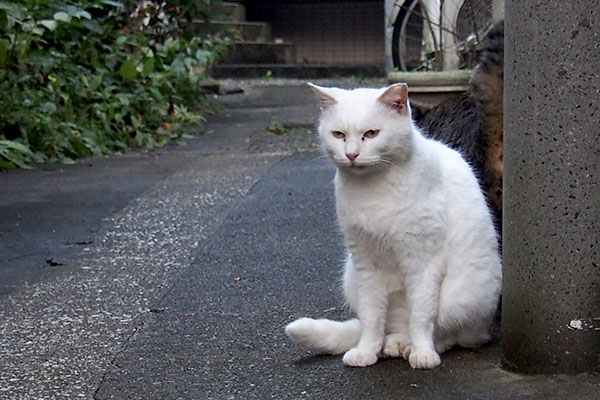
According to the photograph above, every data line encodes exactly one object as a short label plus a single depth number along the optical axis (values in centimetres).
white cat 269
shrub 671
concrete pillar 239
